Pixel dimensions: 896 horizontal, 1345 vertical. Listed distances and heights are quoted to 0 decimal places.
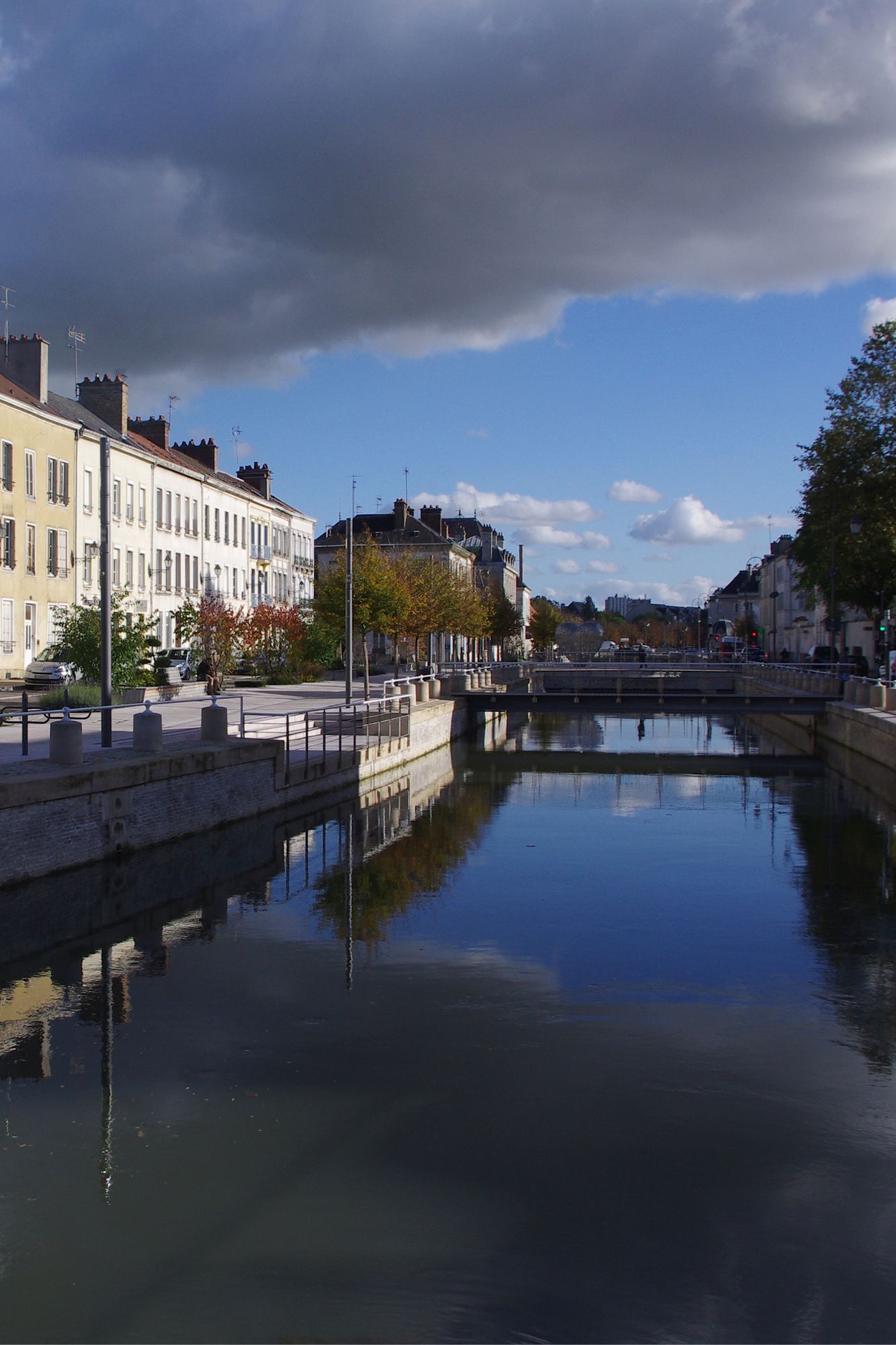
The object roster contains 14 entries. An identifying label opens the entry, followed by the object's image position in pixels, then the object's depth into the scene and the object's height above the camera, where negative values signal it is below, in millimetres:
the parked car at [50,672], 40425 -938
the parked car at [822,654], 69062 -318
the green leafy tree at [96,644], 34125 -31
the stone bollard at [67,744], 17953 -1412
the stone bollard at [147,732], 20594 -1427
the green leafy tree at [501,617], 101875 +2497
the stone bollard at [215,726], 23953 -1538
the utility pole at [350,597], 39594 +1486
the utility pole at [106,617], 21266 +439
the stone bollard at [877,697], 40750 -1556
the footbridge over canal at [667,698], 45625 -1866
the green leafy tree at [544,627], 170875 +2525
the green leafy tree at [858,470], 49531 +7093
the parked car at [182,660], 49556 -678
